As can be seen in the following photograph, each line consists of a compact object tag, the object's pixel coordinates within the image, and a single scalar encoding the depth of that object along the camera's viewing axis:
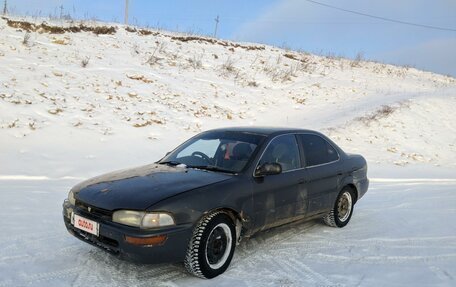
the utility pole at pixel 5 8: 20.00
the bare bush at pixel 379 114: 17.05
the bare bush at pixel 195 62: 20.75
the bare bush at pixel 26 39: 16.38
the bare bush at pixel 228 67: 21.52
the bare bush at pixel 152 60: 19.30
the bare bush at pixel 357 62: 28.35
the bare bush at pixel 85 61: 16.45
